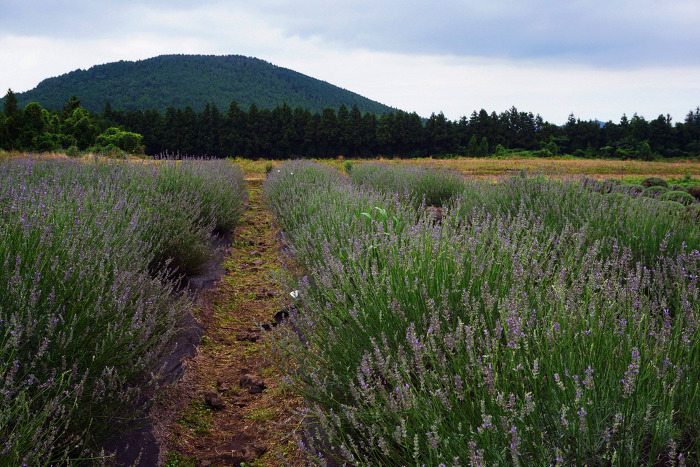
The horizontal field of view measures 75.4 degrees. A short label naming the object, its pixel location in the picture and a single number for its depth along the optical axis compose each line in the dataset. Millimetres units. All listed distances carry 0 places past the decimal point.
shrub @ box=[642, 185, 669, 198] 9073
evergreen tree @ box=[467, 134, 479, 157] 44781
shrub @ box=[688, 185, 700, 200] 10838
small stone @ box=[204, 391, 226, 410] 3172
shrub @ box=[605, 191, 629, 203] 5459
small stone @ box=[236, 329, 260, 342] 4211
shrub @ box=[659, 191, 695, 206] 8023
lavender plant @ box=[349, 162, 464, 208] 8852
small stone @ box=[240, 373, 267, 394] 3383
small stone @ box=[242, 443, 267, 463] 2616
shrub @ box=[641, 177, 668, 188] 11289
